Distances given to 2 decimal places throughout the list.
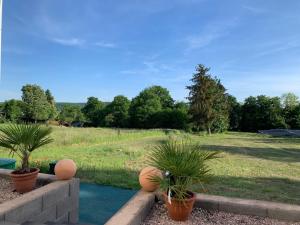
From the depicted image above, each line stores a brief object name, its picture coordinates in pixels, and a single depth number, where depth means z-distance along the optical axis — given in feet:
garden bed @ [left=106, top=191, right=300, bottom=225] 7.74
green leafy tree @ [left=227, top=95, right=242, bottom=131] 109.77
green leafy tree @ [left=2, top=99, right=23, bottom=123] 105.14
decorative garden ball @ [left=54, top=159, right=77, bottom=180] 10.51
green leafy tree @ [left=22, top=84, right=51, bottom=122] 112.03
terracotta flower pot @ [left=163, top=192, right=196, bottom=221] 7.62
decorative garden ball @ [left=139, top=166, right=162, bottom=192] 8.66
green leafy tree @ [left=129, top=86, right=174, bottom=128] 109.10
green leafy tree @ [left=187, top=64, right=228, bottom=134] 76.45
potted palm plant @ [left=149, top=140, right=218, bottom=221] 7.68
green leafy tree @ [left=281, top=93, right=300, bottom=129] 103.46
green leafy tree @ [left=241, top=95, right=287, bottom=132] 103.55
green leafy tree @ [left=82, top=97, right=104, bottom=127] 128.93
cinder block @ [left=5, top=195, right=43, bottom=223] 7.71
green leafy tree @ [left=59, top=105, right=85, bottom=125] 127.09
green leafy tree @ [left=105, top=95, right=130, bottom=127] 116.11
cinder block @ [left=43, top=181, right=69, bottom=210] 9.19
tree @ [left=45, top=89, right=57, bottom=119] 120.90
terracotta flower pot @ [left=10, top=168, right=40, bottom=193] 9.83
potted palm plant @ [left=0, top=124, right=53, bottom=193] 9.93
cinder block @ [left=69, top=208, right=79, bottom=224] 10.75
